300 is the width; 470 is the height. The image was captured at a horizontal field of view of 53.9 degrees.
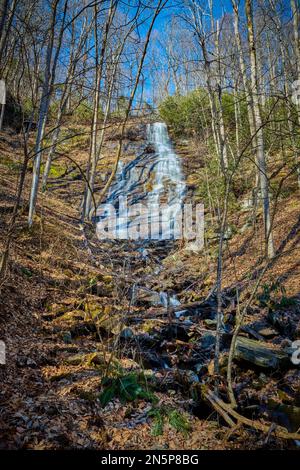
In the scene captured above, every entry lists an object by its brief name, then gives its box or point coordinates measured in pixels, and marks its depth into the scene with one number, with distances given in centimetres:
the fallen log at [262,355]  381
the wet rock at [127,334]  424
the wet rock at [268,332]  480
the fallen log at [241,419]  254
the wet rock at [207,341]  454
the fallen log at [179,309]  544
